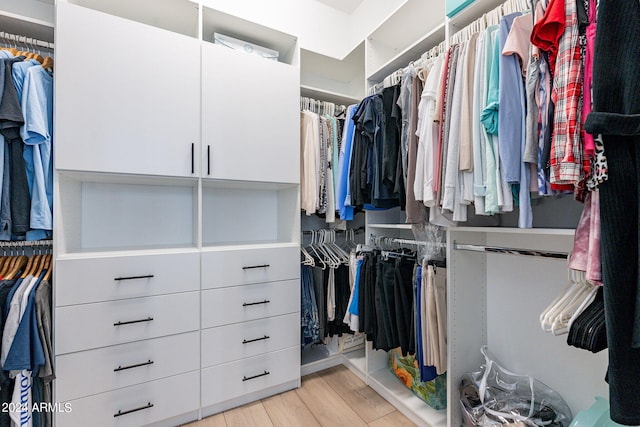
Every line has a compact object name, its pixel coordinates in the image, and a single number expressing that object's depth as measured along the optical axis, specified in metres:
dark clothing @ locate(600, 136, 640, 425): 0.65
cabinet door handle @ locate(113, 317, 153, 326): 1.37
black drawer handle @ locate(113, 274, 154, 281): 1.37
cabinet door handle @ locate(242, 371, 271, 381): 1.66
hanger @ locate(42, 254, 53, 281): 1.32
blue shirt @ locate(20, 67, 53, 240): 1.26
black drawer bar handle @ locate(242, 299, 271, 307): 1.67
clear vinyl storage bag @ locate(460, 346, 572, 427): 1.18
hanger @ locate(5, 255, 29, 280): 1.30
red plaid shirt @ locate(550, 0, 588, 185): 0.77
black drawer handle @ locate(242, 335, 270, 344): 1.67
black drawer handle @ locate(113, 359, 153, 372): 1.37
